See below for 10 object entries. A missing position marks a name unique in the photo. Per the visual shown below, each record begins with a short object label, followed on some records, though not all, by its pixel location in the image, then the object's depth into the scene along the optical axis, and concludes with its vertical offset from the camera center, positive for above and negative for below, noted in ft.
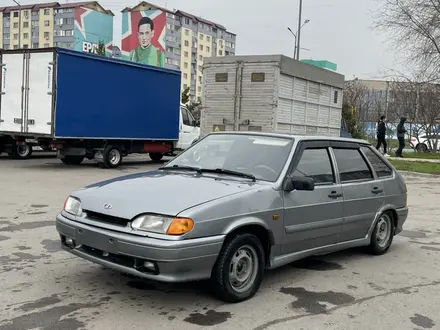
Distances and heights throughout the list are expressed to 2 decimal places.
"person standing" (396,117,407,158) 75.85 +0.24
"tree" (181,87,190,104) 149.03 +8.53
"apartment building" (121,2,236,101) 325.83 +61.65
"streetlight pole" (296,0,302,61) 106.63 +20.88
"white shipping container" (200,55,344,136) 46.42 +3.43
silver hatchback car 13.56 -2.47
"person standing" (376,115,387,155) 75.56 +0.55
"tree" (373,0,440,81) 72.72 +15.89
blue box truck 47.16 +1.73
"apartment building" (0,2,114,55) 323.37 +65.02
